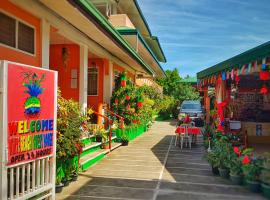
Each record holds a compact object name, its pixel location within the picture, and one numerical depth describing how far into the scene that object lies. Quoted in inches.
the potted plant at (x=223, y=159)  285.1
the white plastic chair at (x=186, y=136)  474.5
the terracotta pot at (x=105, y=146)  404.5
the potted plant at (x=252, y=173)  243.9
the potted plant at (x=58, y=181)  234.5
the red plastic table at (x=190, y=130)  471.6
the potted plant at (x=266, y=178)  228.2
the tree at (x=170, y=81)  1569.0
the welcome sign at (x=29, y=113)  161.2
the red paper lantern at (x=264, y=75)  246.2
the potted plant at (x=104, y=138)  398.9
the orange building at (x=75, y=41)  233.6
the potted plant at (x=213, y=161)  296.8
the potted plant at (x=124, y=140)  487.5
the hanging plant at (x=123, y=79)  565.0
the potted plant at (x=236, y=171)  264.4
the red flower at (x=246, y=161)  256.7
